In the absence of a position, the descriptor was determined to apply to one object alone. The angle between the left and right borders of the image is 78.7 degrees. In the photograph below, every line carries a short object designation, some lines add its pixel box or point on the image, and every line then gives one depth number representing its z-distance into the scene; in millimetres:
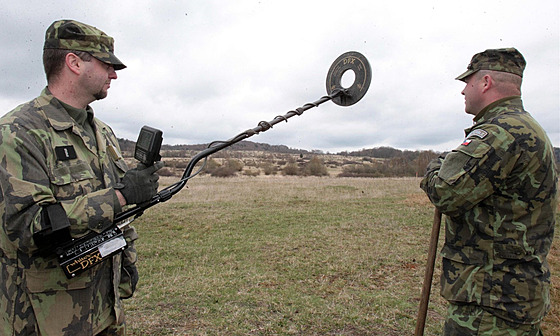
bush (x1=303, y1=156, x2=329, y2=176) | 43875
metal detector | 1912
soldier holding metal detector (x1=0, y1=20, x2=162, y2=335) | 1749
